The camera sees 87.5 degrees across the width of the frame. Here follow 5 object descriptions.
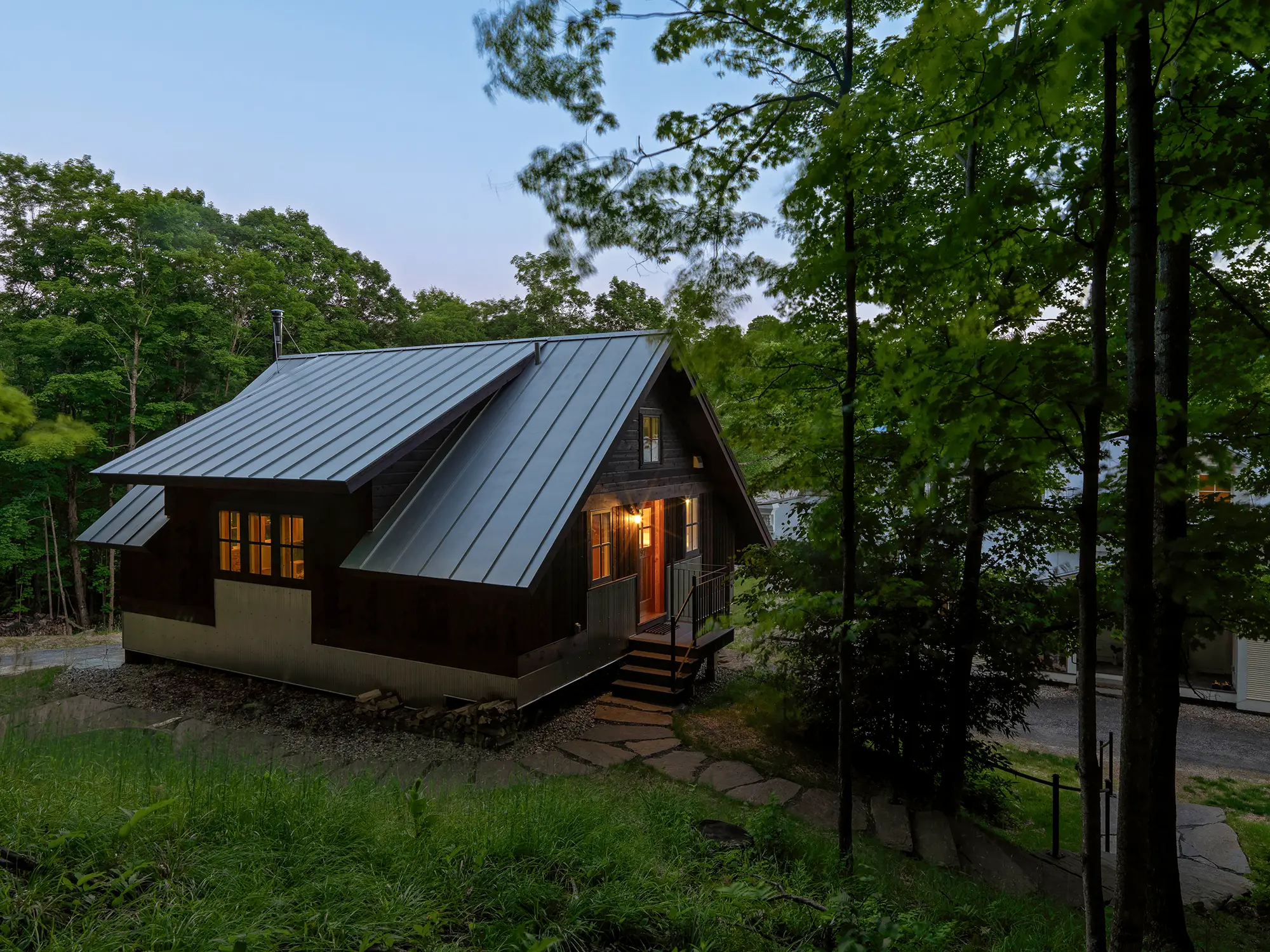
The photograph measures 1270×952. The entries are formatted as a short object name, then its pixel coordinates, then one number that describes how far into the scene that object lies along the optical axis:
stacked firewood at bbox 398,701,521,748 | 7.41
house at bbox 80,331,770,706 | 7.83
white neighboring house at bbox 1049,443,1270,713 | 12.88
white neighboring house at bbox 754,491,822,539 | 23.73
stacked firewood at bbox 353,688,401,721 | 8.02
